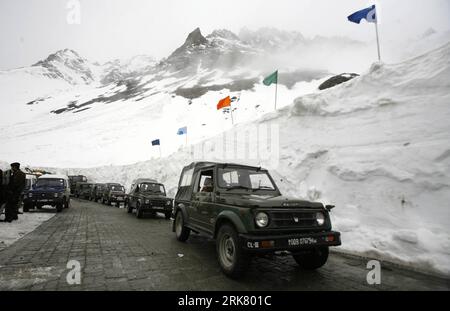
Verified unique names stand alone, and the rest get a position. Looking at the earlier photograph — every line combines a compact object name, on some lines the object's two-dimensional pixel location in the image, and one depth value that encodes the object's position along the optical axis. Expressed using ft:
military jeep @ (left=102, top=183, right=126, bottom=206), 65.77
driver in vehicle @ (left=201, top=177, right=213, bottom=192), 20.53
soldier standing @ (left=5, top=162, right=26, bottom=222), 33.76
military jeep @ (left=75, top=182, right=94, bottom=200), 89.20
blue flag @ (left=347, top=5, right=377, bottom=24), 42.40
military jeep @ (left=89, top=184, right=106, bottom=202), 77.60
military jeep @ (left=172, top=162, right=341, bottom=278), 14.84
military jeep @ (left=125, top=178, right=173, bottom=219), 44.34
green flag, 60.90
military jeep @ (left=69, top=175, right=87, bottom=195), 107.24
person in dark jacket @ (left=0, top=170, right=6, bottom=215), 32.63
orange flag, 74.74
